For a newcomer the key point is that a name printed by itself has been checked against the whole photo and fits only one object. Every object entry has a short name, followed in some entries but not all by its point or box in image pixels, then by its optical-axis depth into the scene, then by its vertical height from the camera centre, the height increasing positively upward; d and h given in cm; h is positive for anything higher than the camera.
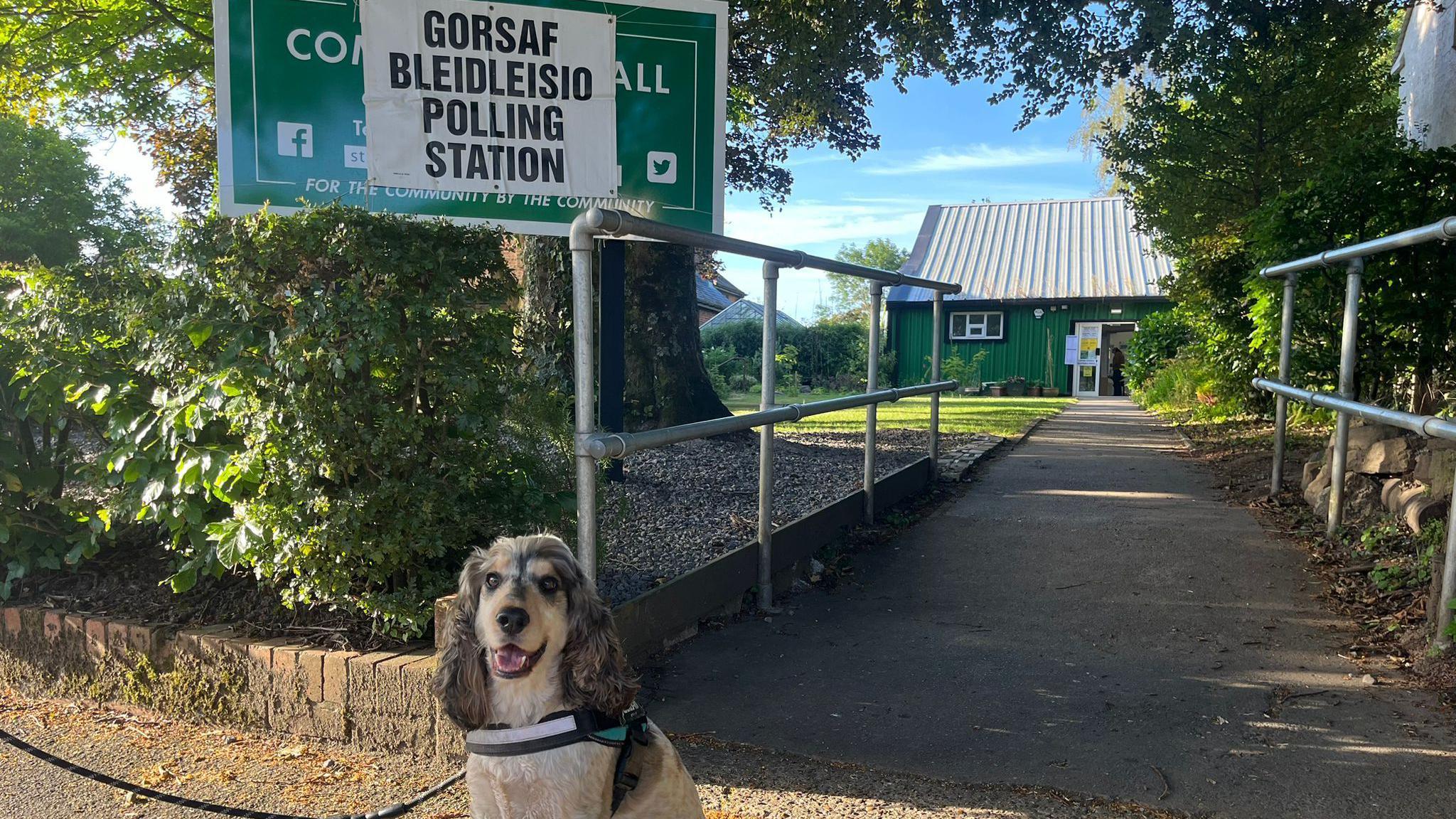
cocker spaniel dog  194 -80
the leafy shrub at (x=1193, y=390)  1164 -61
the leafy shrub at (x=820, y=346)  2395 +4
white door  2844 -33
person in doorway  2973 -58
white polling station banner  406 +112
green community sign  399 +107
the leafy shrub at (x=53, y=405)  335 -24
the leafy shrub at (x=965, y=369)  2650 -60
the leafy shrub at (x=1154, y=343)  2011 +16
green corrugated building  2847 +156
